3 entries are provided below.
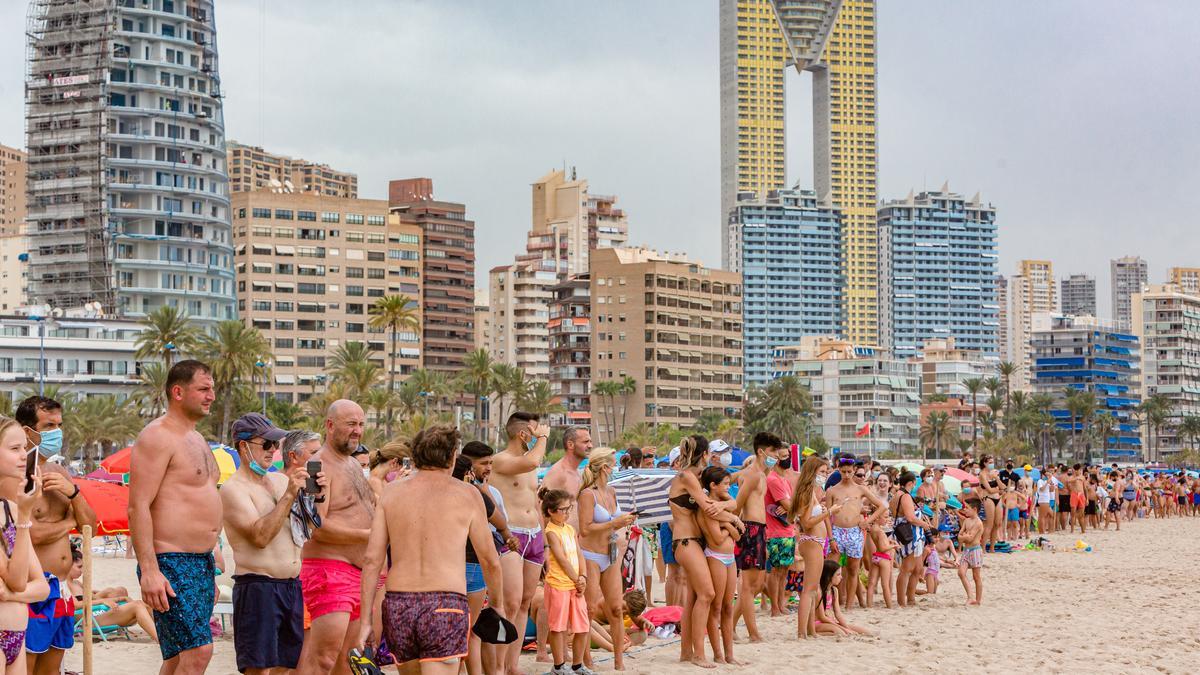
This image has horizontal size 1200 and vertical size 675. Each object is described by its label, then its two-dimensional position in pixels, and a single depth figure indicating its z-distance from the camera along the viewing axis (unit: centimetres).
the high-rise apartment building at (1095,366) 18600
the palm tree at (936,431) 13938
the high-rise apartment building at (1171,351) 19612
